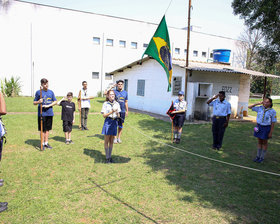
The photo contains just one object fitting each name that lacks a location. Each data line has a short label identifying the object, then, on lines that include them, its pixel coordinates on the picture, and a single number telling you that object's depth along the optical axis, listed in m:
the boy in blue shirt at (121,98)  7.48
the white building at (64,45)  23.84
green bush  23.17
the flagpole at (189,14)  11.34
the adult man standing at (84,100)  9.40
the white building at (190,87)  13.12
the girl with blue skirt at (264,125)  6.27
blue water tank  17.56
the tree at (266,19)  9.04
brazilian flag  6.29
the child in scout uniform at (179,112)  7.98
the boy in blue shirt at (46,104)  6.51
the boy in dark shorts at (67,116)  7.50
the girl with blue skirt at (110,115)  5.71
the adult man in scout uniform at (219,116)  7.33
